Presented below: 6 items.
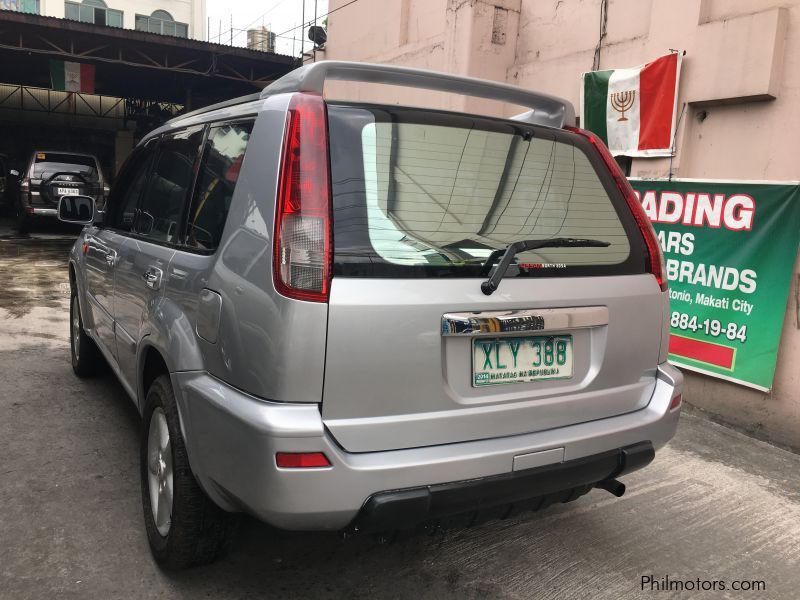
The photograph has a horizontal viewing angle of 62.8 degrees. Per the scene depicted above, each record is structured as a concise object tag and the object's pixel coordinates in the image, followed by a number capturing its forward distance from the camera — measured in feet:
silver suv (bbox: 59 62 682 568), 6.25
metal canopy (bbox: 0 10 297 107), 52.11
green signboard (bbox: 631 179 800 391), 14.38
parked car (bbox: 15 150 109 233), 42.01
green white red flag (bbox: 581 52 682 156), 17.01
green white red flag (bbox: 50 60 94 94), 55.06
